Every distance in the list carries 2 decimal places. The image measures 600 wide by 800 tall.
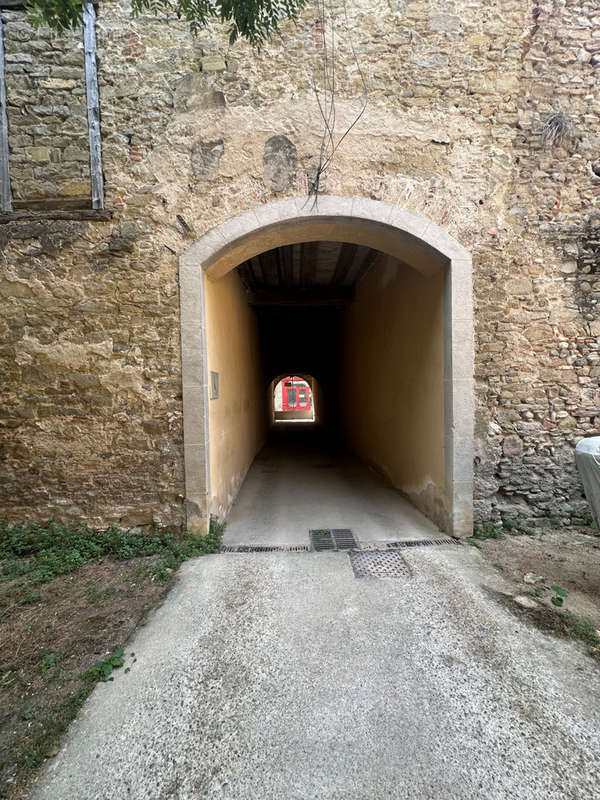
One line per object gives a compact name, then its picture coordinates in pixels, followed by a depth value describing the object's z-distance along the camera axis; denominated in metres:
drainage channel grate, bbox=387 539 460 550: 3.29
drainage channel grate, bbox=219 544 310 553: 3.25
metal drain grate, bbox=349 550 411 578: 2.80
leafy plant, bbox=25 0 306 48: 1.96
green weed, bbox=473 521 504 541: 3.37
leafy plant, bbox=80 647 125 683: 1.83
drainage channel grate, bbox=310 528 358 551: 3.30
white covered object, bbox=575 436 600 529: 2.37
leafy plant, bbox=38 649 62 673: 1.89
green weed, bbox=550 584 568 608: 2.36
